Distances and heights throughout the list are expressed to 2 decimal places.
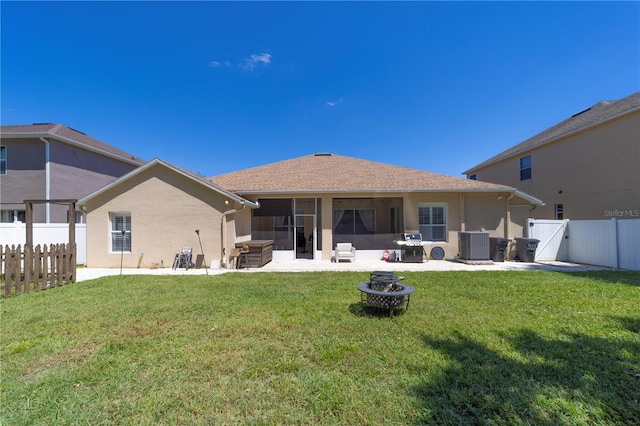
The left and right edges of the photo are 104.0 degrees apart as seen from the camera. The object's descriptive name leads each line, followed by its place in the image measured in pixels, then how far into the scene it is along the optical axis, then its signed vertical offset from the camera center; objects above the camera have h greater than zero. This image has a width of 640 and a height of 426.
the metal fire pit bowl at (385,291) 4.30 -1.30
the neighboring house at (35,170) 12.59 +2.62
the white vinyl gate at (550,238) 10.84 -0.96
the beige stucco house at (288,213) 9.89 +0.24
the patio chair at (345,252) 10.73 -1.49
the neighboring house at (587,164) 11.18 +2.79
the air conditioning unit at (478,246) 10.23 -1.20
